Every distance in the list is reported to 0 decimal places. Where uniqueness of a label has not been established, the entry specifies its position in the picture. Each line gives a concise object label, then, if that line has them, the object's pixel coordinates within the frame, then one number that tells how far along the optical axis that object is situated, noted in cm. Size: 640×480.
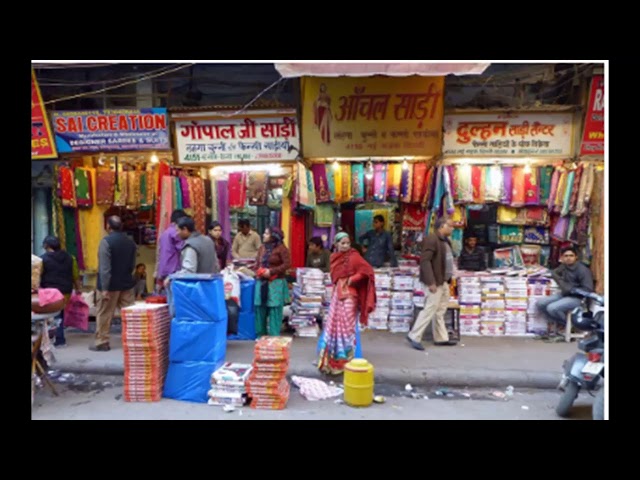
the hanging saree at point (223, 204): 991
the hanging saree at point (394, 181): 948
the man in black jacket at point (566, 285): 820
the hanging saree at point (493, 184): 930
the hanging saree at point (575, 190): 891
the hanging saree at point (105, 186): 963
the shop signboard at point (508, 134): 906
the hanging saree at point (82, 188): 953
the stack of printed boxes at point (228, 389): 566
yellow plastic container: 572
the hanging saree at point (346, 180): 956
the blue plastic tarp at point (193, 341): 581
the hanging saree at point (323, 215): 962
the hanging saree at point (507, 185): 929
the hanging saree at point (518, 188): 926
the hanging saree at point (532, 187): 923
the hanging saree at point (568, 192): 895
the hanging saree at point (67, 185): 948
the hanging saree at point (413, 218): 973
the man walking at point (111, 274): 739
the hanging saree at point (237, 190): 978
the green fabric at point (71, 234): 977
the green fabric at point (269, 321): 839
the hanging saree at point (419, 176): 942
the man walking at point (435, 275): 782
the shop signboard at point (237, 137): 943
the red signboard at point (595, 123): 870
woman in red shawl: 650
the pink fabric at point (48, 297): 550
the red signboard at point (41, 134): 927
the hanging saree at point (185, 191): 948
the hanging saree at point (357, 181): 953
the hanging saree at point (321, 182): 953
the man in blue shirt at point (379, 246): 936
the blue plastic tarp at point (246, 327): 836
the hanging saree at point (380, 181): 951
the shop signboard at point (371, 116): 895
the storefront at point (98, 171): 952
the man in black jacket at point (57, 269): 789
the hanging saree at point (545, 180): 922
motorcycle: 506
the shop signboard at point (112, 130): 950
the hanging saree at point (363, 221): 1018
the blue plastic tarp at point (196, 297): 577
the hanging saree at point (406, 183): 944
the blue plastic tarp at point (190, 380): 581
